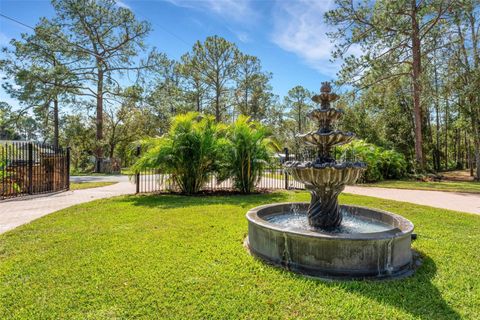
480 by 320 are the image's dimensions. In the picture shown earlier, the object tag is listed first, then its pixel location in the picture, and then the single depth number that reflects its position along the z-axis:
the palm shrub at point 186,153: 8.24
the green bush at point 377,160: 13.08
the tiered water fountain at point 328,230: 3.04
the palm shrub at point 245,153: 8.88
